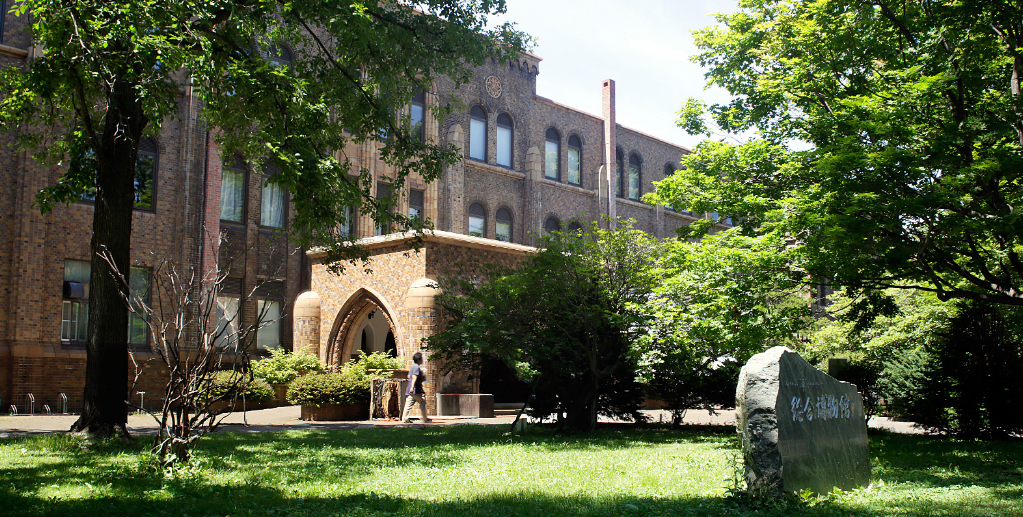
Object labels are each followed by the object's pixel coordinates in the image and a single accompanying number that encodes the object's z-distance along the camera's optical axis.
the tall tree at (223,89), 10.52
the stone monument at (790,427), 6.88
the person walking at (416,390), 17.58
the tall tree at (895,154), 10.84
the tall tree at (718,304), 12.52
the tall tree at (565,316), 14.01
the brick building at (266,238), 19.94
